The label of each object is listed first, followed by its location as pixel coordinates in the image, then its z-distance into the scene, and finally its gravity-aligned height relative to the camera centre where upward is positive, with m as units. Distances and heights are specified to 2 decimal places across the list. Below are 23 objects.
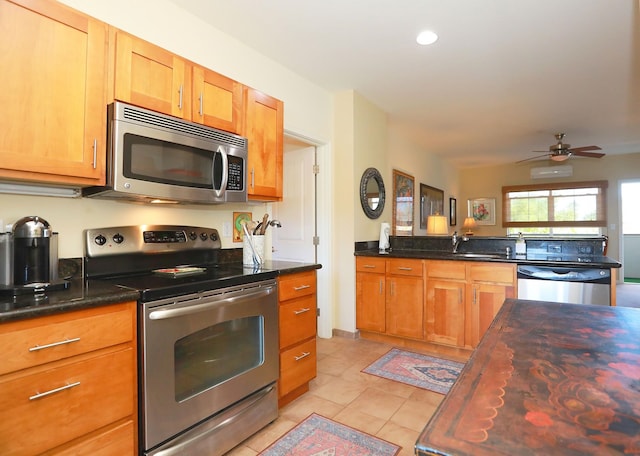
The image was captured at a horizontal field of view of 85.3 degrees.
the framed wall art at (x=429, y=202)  5.89 +0.49
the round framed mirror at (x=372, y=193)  3.72 +0.41
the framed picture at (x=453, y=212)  7.40 +0.38
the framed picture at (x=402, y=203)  4.89 +0.38
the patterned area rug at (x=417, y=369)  2.58 -1.14
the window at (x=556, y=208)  6.73 +0.42
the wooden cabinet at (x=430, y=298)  2.99 -0.64
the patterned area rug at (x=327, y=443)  1.76 -1.13
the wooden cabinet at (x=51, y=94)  1.30 +0.55
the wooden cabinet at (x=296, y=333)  2.14 -0.67
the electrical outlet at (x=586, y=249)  3.17 -0.19
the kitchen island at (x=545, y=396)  0.49 -0.30
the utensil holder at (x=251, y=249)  2.31 -0.13
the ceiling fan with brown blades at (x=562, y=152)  4.85 +1.08
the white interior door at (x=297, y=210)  3.68 +0.22
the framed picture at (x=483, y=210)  7.67 +0.42
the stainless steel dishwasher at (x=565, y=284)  2.62 -0.43
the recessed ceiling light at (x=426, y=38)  2.51 +1.42
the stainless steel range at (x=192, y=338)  1.45 -0.52
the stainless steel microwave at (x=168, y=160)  1.58 +0.36
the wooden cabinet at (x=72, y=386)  1.11 -0.55
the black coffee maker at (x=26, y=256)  1.38 -0.11
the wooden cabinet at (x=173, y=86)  1.64 +0.77
